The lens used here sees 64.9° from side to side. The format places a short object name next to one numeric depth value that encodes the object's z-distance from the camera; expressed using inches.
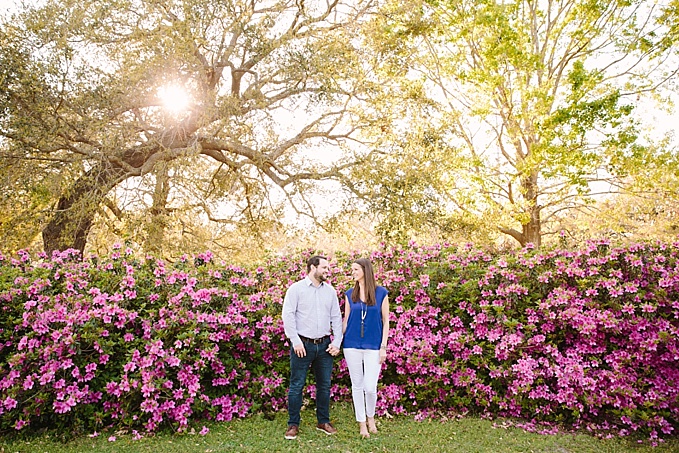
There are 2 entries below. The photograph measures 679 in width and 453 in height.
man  194.5
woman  198.5
